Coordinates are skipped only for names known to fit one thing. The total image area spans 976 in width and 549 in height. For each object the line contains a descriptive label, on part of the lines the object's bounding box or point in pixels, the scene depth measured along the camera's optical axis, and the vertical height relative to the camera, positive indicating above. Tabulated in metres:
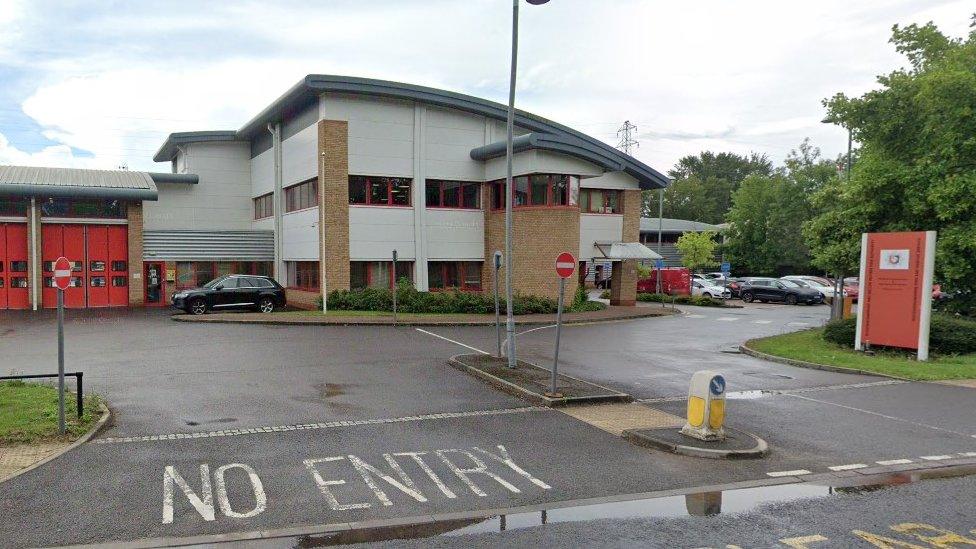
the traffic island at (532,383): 11.59 -2.55
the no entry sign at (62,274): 8.86 -0.49
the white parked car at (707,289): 43.25 -2.50
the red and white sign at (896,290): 16.22 -0.88
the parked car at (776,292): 39.53 -2.40
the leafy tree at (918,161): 17.47 +2.57
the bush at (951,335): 16.70 -1.96
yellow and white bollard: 8.92 -2.05
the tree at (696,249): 42.84 +0.06
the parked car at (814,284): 40.22 -1.92
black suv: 26.19 -2.17
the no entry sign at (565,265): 11.37 -0.30
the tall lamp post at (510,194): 14.11 +1.10
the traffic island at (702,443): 8.54 -2.51
